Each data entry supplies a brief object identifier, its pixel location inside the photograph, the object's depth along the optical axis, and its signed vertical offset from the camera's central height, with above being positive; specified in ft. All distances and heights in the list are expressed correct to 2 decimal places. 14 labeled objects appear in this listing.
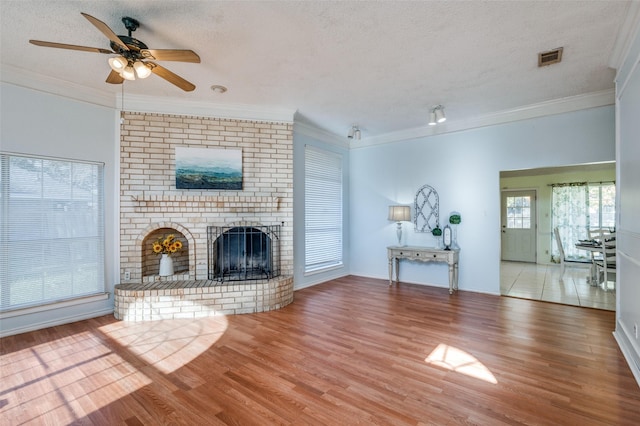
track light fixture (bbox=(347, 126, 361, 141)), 16.81 +4.68
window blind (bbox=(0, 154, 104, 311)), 10.45 -0.73
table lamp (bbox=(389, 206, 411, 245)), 17.53 -0.04
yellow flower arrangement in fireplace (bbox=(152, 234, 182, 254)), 13.12 -1.55
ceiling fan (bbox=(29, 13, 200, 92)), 7.70 +4.28
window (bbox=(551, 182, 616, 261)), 23.13 +0.18
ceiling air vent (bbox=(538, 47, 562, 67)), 9.52 +5.30
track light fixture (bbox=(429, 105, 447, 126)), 13.69 +4.69
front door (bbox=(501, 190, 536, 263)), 26.43 -1.22
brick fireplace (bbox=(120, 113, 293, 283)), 13.01 +1.05
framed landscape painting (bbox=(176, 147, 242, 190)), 13.58 +2.12
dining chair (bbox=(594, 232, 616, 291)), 15.47 -2.56
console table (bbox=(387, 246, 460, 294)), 15.76 -2.49
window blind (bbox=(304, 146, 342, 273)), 17.80 +0.20
